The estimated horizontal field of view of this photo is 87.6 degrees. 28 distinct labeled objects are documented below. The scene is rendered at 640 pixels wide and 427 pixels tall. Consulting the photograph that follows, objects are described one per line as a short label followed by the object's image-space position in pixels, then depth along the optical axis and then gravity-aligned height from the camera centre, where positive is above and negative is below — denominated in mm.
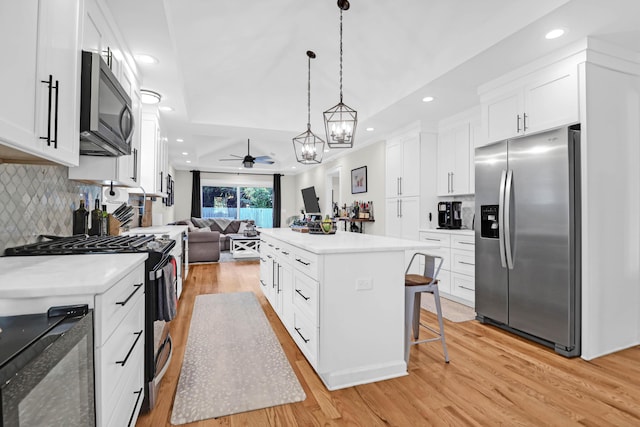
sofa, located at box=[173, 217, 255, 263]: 7039 -594
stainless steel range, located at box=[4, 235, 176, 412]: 1721 -278
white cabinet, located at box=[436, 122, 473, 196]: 4410 +815
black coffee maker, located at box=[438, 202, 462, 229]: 4602 +57
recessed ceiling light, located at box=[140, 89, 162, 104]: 3738 +1384
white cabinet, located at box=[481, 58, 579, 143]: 2682 +1044
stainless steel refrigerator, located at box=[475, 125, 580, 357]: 2619 -150
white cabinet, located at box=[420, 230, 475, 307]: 3920 -569
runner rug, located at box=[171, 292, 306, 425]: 1920 -1062
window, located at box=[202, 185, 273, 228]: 11273 +510
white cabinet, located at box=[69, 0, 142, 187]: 1886 +952
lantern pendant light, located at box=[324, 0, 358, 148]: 2775 +731
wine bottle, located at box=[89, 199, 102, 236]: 2643 -53
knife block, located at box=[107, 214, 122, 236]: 2896 -86
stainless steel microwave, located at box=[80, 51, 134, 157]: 1665 +578
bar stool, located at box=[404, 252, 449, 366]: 2348 -515
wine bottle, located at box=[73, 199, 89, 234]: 2406 -27
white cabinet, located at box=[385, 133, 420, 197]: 4973 +826
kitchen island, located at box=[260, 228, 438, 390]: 2115 -597
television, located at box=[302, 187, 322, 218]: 9020 +497
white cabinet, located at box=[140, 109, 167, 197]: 4000 +792
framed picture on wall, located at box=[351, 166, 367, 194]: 6566 +780
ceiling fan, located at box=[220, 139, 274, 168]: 8017 +1729
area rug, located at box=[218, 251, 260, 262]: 7480 -944
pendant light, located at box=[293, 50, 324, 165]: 3763 +773
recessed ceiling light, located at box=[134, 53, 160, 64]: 2936 +1423
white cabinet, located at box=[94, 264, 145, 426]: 1120 -539
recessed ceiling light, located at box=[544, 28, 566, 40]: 2447 +1393
